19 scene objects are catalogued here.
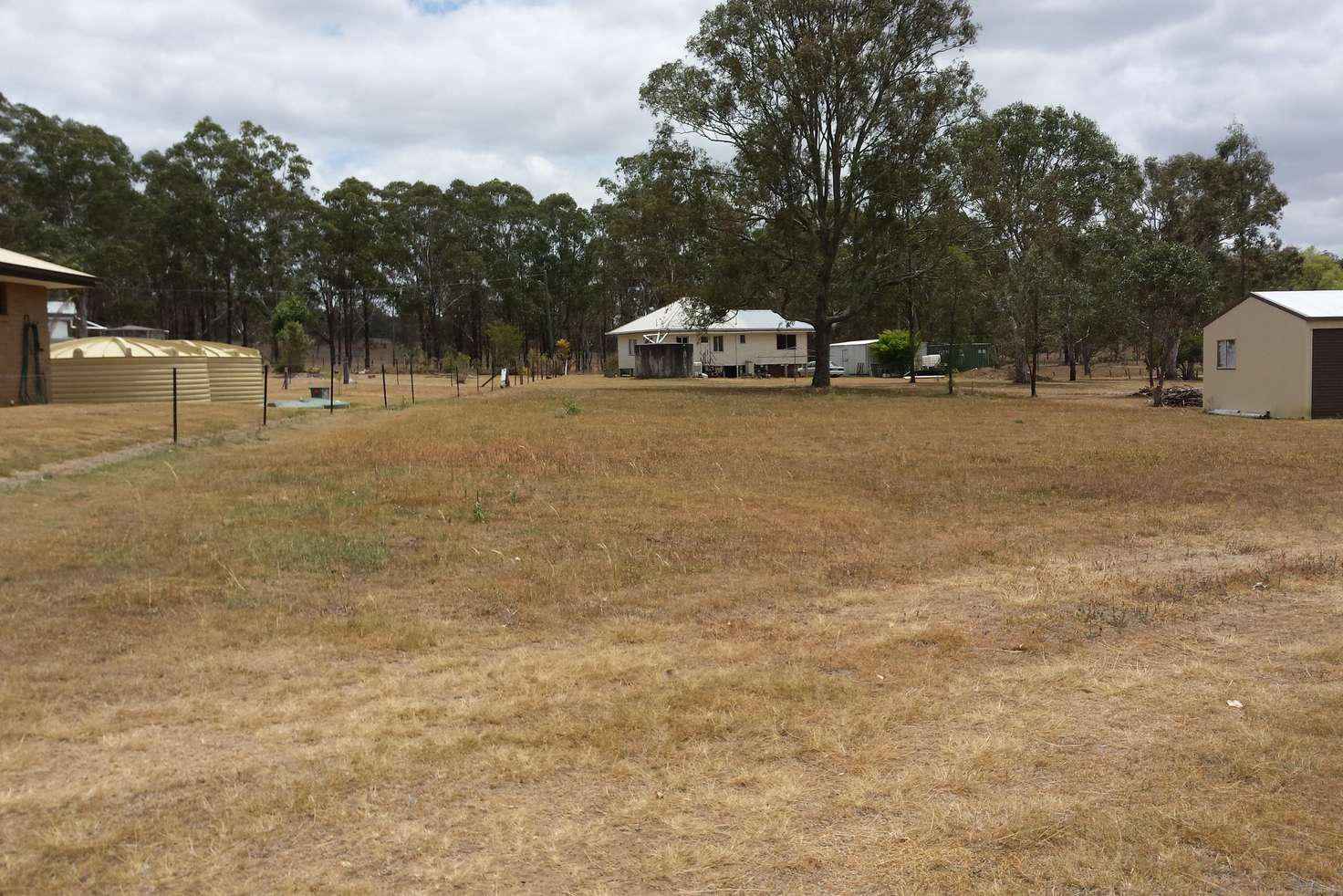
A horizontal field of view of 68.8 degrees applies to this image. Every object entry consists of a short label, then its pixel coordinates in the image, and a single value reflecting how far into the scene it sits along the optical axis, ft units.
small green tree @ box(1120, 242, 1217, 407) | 133.90
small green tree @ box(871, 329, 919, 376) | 200.54
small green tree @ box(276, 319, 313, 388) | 185.98
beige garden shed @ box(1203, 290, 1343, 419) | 81.56
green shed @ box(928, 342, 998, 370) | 221.87
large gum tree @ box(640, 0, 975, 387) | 122.52
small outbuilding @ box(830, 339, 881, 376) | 214.24
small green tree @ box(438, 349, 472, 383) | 194.44
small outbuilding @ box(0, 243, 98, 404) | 85.71
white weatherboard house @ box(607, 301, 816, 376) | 215.72
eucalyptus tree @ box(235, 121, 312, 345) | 237.66
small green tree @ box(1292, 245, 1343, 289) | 218.57
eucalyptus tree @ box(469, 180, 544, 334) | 270.26
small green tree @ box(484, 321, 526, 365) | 207.21
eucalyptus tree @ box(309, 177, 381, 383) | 251.19
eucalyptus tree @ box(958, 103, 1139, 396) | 151.84
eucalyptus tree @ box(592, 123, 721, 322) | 127.85
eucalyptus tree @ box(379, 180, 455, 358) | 263.90
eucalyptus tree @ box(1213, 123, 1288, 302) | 189.67
